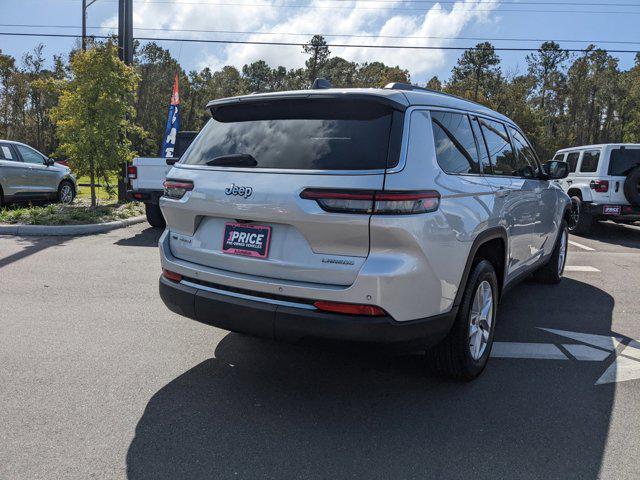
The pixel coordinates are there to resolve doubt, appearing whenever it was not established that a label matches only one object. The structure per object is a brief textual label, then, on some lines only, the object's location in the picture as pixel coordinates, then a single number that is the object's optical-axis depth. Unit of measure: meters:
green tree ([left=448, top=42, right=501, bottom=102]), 60.78
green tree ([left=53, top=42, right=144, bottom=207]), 11.73
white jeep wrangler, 10.58
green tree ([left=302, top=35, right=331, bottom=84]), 62.78
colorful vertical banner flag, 15.19
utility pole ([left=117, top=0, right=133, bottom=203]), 14.02
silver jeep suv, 2.76
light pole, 22.09
